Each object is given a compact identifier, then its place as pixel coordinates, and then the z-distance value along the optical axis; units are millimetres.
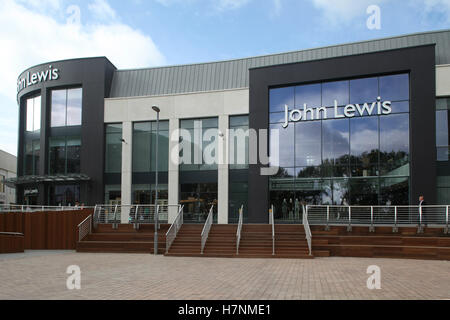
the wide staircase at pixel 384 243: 15109
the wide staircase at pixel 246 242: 16156
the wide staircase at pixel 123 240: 18219
